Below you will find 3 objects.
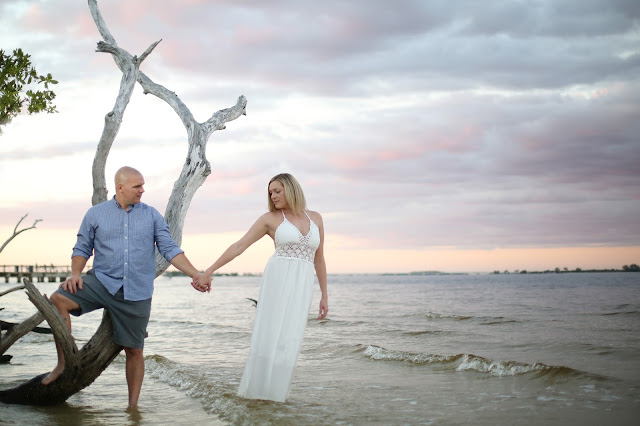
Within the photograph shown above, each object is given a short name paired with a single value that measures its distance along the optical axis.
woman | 5.93
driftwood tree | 5.59
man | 5.31
